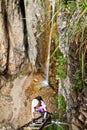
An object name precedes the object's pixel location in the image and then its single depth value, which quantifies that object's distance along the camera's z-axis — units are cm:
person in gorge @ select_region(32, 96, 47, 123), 402
